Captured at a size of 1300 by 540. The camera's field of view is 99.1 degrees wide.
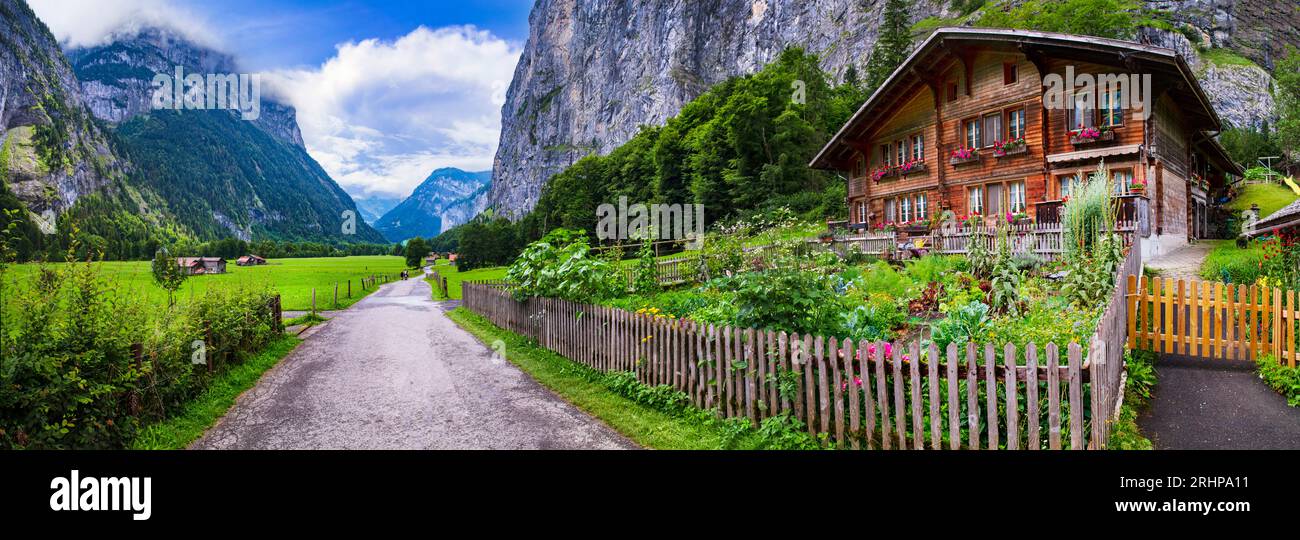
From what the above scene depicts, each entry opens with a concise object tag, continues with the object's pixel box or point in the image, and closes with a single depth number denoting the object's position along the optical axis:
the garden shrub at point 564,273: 11.91
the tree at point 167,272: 11.76
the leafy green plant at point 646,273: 16.20
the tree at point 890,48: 68.24
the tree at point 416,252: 105.12
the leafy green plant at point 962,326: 6.84
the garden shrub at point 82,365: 5.11
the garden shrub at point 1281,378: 7.06
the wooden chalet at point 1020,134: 20.03
